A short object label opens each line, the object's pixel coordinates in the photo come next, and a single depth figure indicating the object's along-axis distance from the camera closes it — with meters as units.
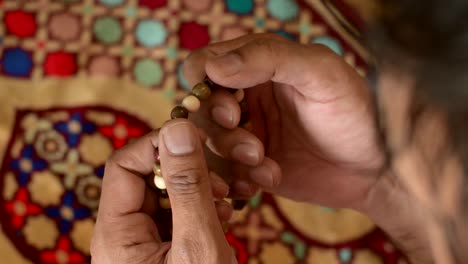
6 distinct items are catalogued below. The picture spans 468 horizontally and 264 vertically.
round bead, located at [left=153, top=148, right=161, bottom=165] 0.71
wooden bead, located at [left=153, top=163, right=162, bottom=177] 0.70
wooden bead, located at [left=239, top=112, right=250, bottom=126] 0.83
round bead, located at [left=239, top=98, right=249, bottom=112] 0.82
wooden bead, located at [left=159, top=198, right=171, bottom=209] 0.76
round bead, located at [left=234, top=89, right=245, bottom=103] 0.79
